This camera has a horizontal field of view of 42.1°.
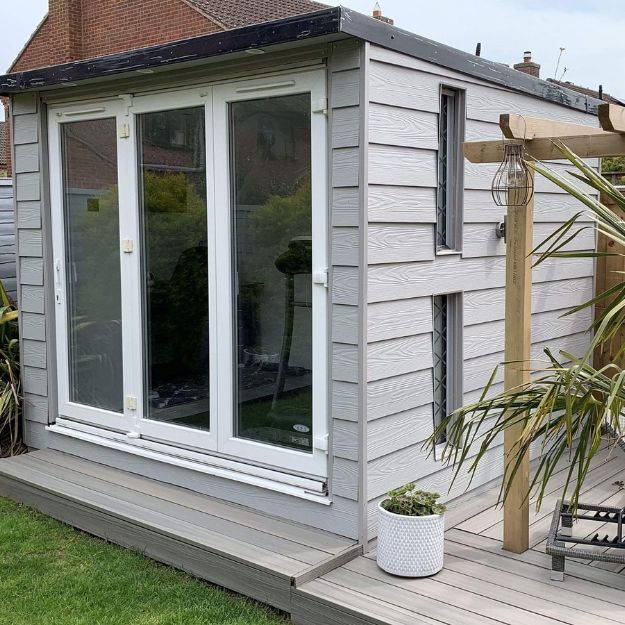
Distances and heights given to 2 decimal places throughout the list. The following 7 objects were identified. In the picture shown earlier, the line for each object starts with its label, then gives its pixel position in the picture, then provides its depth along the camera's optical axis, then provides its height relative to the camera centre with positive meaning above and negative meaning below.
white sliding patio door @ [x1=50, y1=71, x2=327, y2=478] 3.46 -0.07
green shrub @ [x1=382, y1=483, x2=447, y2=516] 3.10 -0.96
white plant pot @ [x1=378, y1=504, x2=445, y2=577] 3.04 -1.09
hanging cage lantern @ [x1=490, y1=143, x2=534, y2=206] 3.17 +0.29
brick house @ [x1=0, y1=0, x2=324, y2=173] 15.74 +4.79
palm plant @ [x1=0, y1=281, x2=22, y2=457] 4.79 -0.78
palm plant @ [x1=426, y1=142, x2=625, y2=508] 2.26 -0.44
